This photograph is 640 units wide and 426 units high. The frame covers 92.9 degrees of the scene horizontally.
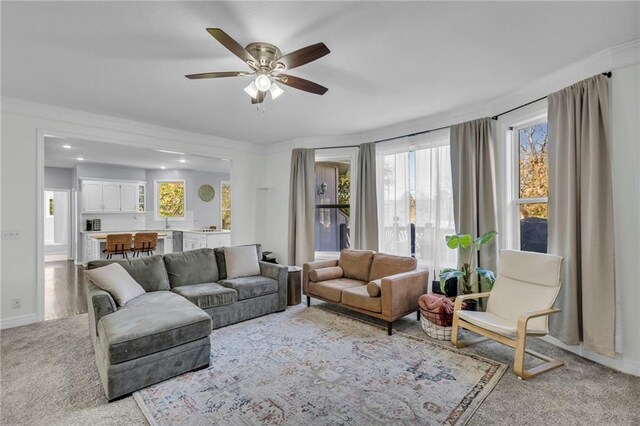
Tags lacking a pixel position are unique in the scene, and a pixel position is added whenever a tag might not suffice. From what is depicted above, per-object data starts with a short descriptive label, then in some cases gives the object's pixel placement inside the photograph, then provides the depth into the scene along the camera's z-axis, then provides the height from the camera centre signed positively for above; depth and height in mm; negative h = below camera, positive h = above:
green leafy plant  3400 -634
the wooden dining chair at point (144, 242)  6945 -590
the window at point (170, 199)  8844 +506
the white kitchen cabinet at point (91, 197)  7801 +522
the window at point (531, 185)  3371 +334
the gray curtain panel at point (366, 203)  4930 +200
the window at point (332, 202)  5461 +239
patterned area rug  2018 -1317
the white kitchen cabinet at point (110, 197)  8070 +538
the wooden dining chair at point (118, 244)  6558 -595
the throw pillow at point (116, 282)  2924 -646
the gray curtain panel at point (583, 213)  2549 +5
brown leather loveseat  3365 -867
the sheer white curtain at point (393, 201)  4684 +228
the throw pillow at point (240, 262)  4168 -644
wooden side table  4434 -1064
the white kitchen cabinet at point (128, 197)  8352 +544
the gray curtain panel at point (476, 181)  3650 +412
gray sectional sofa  2234 -890
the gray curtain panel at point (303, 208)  5391 +134
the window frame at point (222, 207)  9492 +300
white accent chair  2512 -851
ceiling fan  2033 +1107
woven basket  3178 -1204
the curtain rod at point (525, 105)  2572 +1191
